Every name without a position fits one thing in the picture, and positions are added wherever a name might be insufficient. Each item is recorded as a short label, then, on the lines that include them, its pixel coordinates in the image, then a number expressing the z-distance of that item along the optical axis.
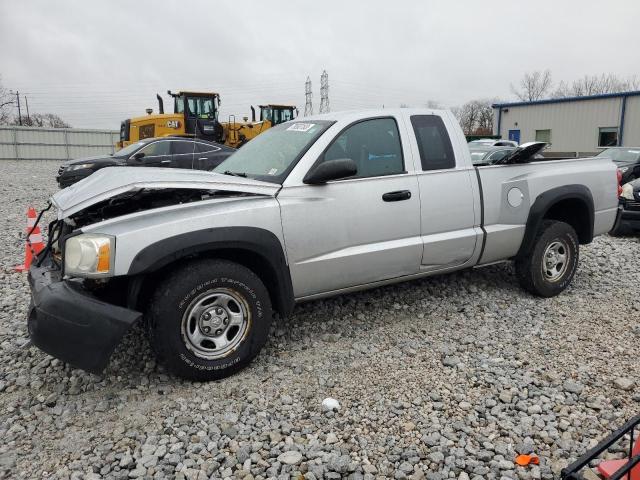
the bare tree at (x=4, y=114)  52.82
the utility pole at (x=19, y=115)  58.23
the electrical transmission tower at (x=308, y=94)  66.88
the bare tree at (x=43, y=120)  61.24
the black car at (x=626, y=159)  13.37
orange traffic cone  4.61
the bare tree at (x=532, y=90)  68.88
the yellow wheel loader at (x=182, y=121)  18.80
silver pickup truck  3.03
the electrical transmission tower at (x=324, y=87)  62.97
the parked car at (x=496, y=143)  22.27
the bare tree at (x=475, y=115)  66.12
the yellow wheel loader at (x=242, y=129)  20.20
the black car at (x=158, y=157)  12.17
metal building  28.91
